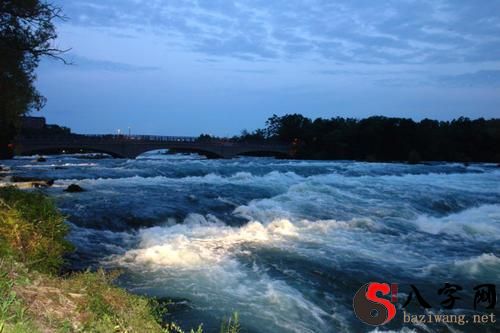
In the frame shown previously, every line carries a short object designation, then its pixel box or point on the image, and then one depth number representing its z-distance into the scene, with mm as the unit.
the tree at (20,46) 14625
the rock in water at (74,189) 25328
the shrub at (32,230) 7152
